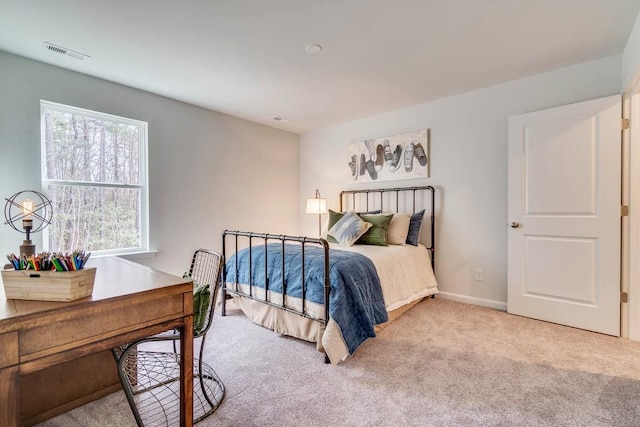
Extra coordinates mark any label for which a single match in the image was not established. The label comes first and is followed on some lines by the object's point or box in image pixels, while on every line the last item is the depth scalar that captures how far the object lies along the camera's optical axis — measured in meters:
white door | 2.52
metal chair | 1.63
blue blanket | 2.18
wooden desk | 0.85
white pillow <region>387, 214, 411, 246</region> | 3.39
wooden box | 0.97
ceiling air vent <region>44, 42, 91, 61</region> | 2.30
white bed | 2.26
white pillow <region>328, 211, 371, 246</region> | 3.31
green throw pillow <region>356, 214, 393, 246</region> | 3.29
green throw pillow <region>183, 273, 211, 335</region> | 1.64
